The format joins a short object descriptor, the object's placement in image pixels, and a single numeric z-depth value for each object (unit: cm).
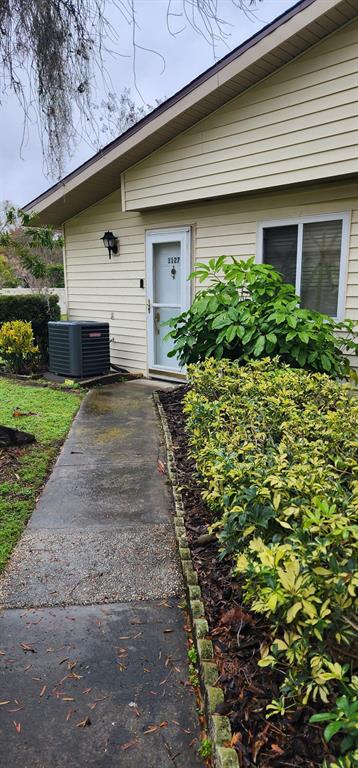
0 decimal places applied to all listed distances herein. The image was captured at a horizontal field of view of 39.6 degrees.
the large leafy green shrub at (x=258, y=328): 457
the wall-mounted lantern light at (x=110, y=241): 830
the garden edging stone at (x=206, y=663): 148
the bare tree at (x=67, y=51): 274
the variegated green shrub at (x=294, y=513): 144
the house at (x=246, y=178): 478
